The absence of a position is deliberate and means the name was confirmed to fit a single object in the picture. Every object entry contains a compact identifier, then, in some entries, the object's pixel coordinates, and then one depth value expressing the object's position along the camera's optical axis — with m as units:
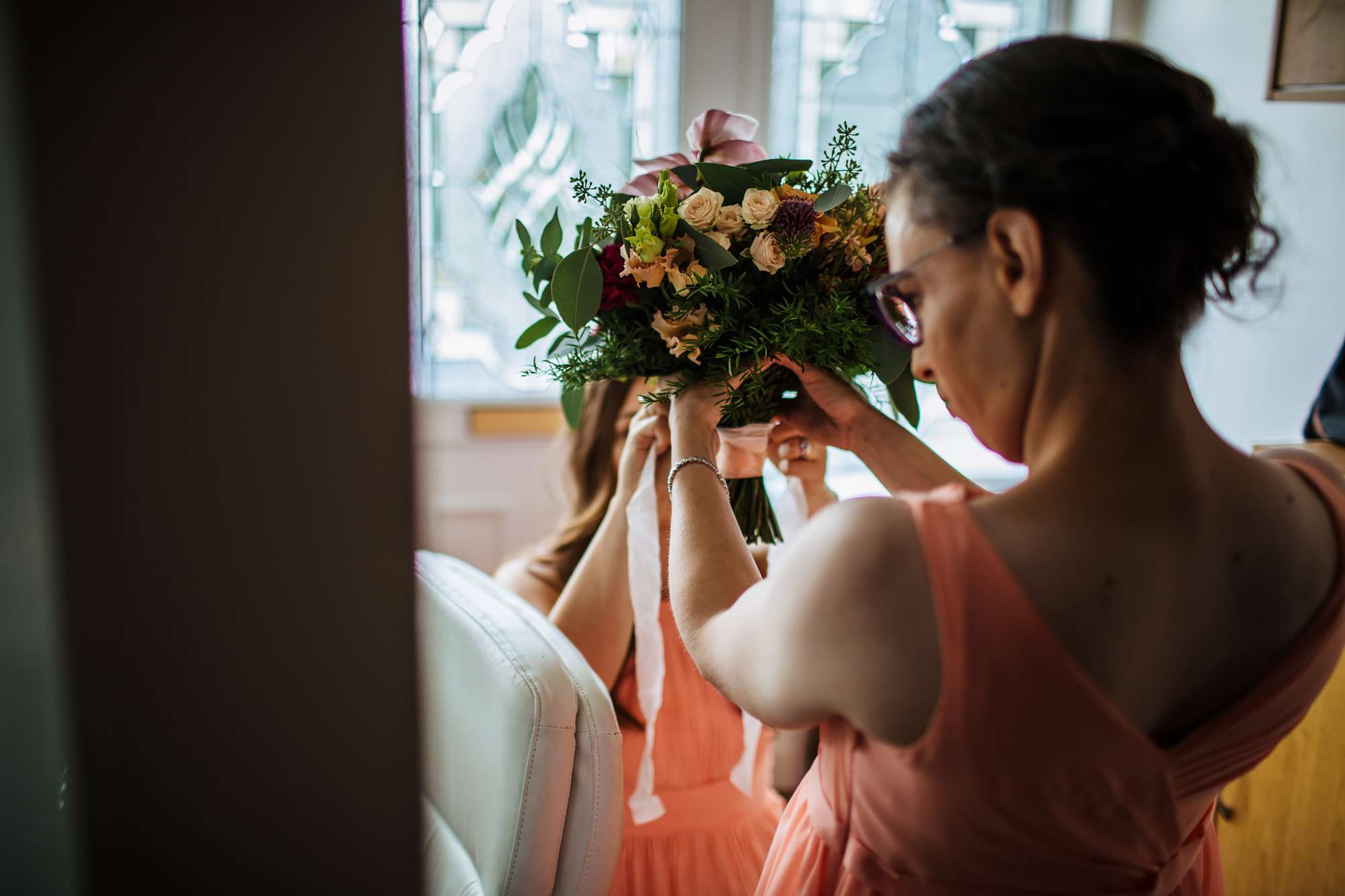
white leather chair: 1.10
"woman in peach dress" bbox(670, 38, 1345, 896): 0.59
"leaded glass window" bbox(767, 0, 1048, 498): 2.71
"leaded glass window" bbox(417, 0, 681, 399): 2.49
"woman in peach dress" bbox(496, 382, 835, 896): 1.46
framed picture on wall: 1.67
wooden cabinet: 1.62
